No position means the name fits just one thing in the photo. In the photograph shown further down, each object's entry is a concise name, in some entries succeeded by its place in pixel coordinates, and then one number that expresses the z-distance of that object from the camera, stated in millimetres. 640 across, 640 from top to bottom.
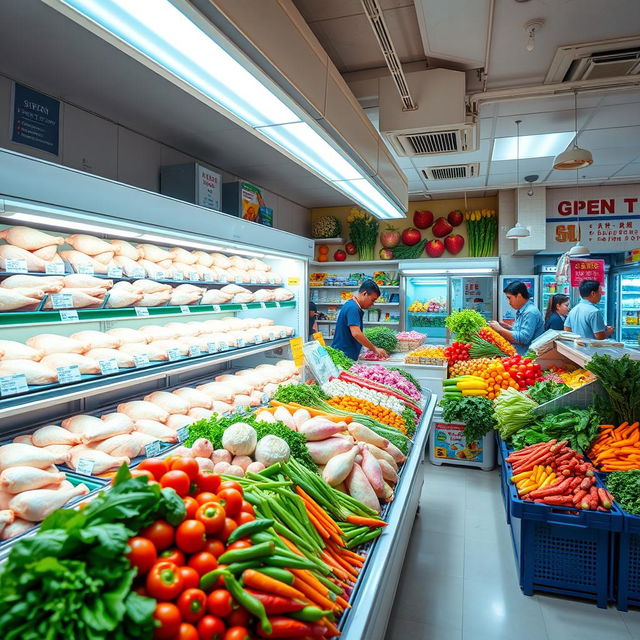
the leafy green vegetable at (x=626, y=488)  2840
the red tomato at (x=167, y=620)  1038
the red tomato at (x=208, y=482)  1465
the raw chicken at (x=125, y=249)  2961
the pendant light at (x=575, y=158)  4688
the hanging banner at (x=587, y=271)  8758
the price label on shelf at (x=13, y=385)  1970
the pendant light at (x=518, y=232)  7016
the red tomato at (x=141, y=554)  1110
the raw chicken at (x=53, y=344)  2482
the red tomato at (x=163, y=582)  1087
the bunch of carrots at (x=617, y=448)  3182
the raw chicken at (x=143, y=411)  2867
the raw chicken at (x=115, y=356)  2605
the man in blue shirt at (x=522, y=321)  6242
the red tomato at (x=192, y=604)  1099
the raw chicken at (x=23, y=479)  1904
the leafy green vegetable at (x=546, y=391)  4203
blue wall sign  3764
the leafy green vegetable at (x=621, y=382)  3443
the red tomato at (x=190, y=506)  1305
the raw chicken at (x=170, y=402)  3072
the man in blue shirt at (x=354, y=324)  5621
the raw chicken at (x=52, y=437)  2383
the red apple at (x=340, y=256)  9445
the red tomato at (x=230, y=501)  1397
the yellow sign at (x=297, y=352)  3715
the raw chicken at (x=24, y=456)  2047
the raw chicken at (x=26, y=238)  2338
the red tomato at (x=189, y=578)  1140
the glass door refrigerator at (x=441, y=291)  8484
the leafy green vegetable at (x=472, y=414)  4781
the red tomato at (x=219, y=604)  1146
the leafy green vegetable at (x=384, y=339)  6496
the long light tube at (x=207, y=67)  1489
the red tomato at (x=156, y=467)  1449
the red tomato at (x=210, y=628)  1104
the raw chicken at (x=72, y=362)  2326
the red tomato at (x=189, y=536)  1211
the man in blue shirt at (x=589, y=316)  6293
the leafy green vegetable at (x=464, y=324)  6109
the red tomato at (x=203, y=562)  1206
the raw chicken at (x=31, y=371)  2107
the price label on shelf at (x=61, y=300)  2331
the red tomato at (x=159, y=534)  1184
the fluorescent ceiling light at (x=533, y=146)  6059
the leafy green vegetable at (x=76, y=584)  944
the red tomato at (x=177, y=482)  1352
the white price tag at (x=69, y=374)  2264
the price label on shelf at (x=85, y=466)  2275
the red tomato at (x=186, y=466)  1421
